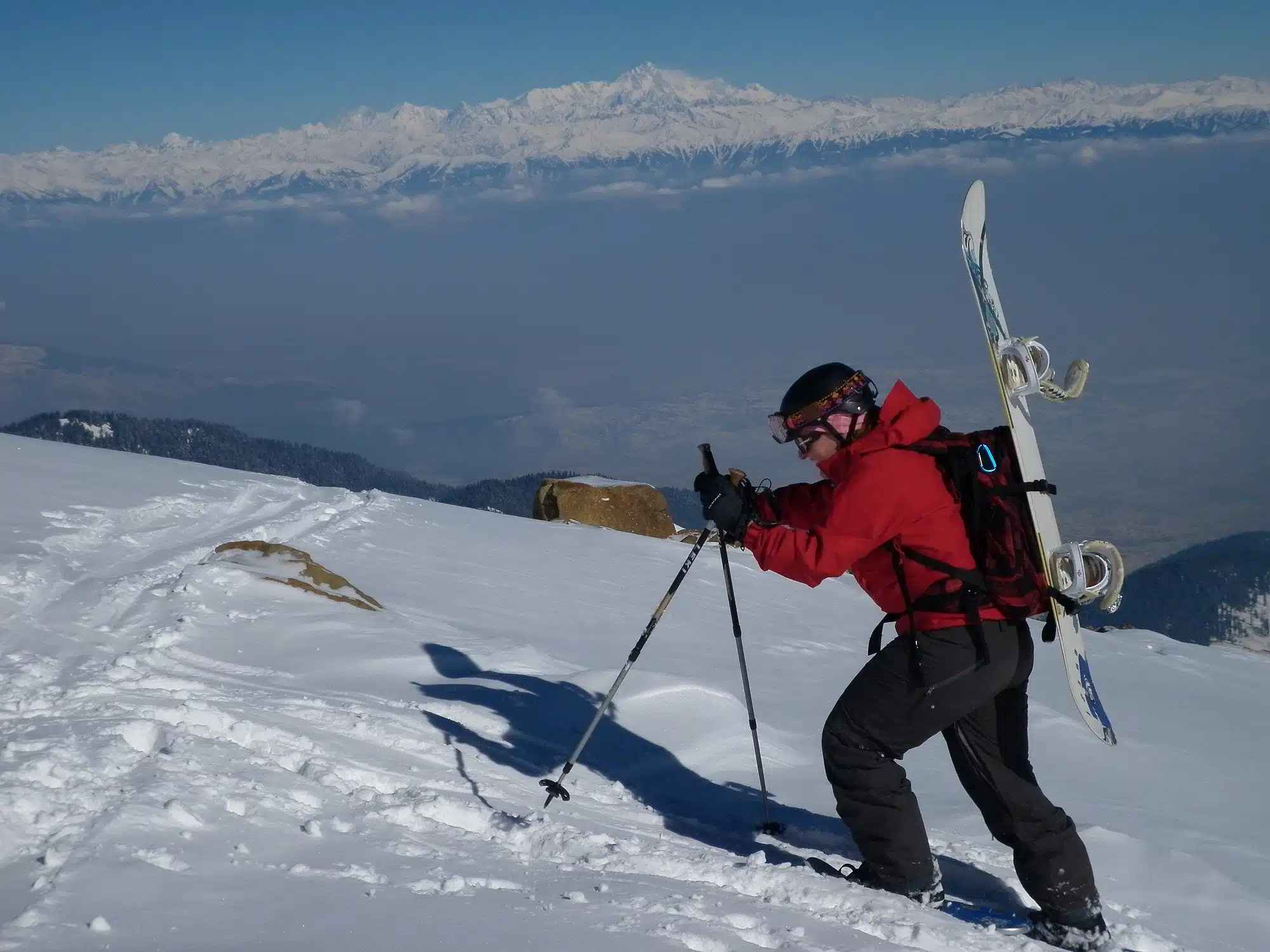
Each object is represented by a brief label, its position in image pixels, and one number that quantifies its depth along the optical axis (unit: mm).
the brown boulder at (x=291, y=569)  8508
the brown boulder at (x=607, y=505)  18562
